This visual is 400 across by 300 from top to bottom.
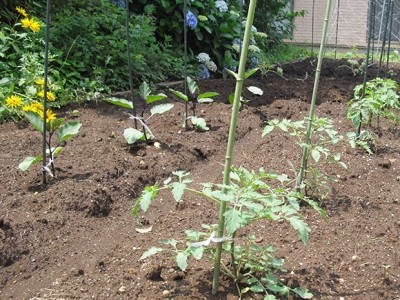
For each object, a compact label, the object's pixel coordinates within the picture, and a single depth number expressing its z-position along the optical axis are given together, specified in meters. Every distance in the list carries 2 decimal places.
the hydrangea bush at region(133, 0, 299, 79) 7.21
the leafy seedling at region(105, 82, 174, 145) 3.96
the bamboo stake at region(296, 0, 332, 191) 3.05
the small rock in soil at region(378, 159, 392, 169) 3.89
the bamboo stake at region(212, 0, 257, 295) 1.96
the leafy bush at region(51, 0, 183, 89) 5.61
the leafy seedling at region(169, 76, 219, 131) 4.57
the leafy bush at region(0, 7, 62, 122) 4.50
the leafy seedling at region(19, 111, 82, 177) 3.42
